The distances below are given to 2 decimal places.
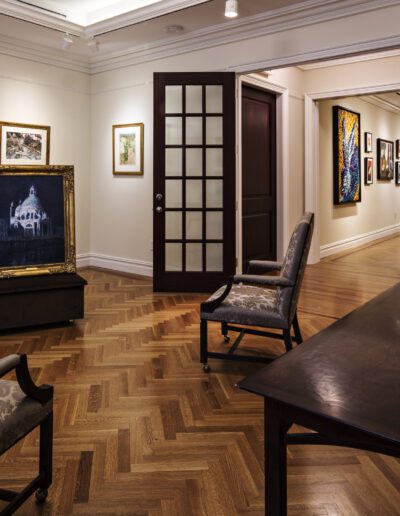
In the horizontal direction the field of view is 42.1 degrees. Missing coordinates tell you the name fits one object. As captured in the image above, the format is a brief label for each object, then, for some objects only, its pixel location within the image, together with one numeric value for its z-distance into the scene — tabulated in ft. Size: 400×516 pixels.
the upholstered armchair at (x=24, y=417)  5.83
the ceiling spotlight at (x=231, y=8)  15.25
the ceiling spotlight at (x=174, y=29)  18.81
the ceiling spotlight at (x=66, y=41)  19.39
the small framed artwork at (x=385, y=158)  35.70
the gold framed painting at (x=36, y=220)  13.88
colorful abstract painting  28.48
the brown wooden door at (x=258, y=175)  22.40
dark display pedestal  13.65
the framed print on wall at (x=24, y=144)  20.98
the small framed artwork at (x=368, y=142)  33.09
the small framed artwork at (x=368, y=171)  33.45
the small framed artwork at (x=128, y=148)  22.31
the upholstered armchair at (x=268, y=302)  10.80
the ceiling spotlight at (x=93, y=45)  19.80
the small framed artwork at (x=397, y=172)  39.73
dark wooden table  3.51
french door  18.95
